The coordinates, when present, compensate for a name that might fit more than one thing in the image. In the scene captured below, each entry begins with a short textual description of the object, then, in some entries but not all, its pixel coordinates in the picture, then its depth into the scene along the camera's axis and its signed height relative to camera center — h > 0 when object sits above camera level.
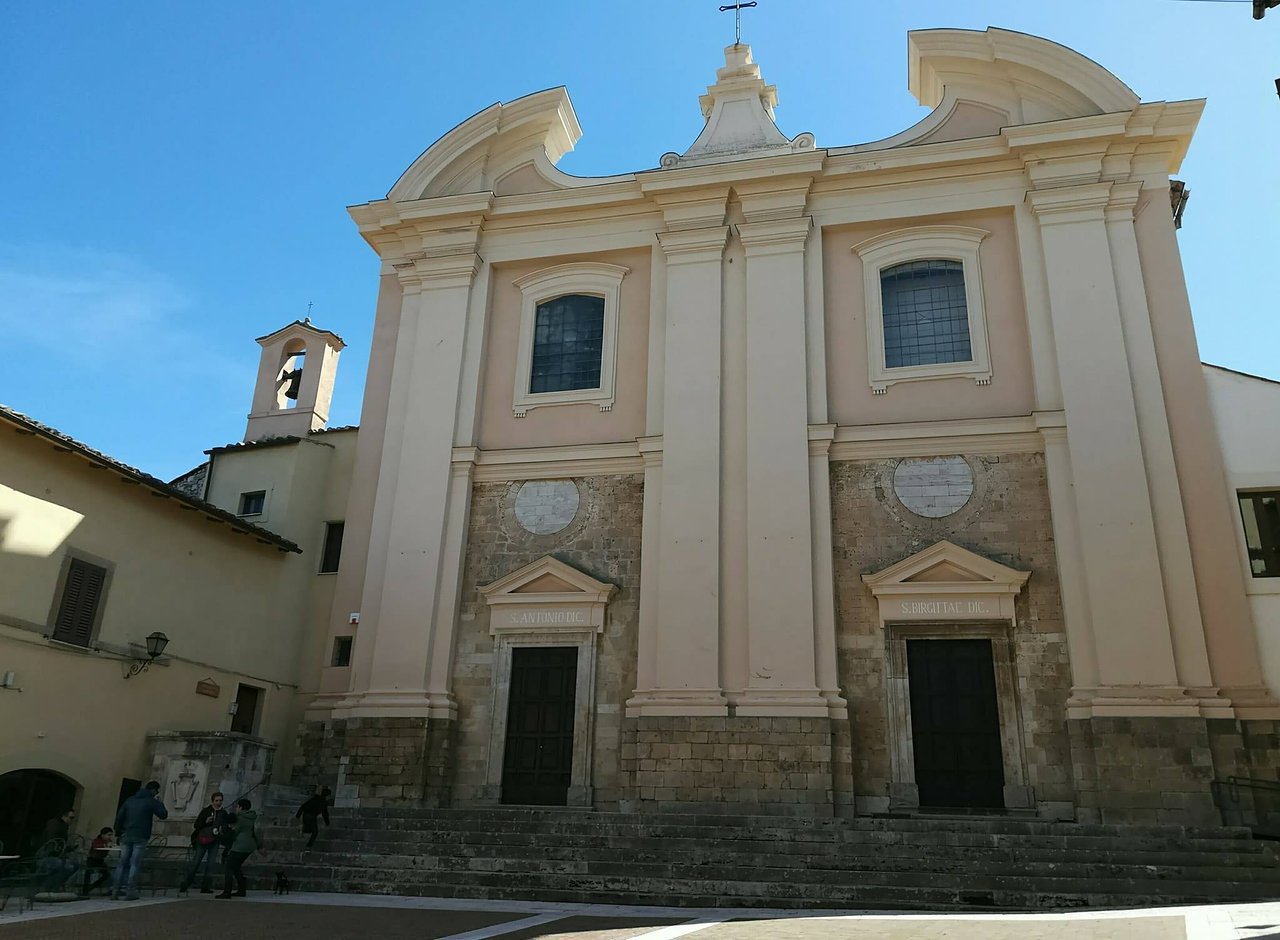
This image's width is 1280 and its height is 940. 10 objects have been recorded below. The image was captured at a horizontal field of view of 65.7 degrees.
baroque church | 13.82 +4.50
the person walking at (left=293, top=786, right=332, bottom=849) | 12.88 -0.13
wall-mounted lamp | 14.24 +2.00
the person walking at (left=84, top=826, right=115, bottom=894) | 10.98 -0.70
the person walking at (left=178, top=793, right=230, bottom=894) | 11.35 -0.47
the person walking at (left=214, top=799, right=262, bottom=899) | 11.00 -0.51
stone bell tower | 20.86 +8.50
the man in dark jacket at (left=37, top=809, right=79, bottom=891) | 10.27 -0.71
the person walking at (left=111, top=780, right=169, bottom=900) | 10.91 -0.39
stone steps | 10.20 -0.47
